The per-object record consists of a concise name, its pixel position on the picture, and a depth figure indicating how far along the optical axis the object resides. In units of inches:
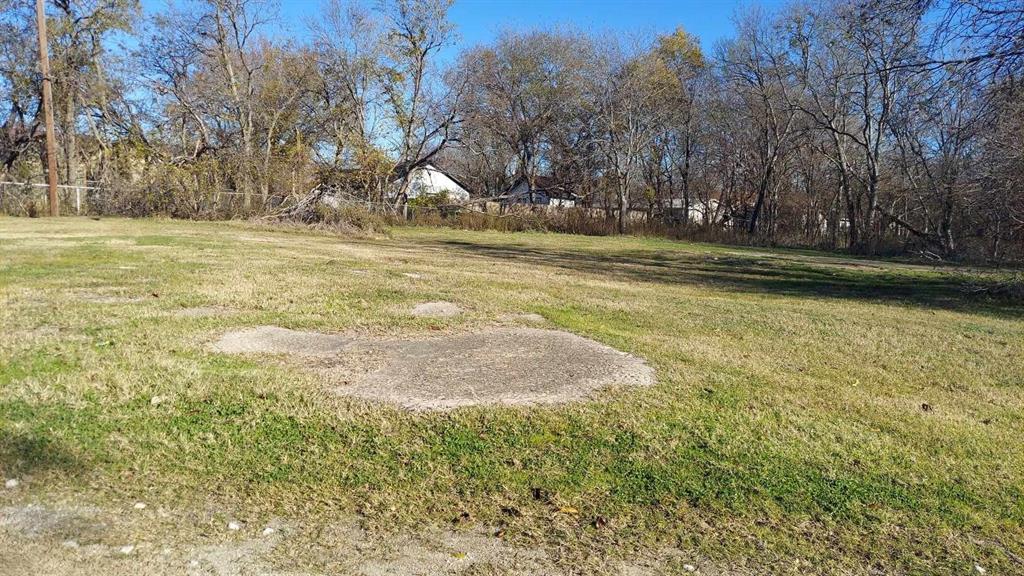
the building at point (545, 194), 1695.4
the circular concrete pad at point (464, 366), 179.6
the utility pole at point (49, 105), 956.0
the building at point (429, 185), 1574.8
